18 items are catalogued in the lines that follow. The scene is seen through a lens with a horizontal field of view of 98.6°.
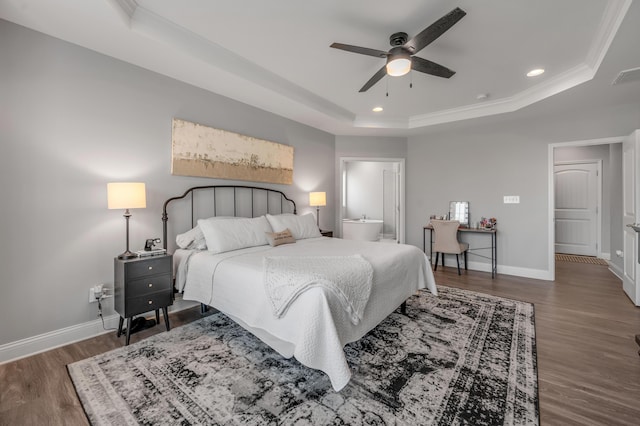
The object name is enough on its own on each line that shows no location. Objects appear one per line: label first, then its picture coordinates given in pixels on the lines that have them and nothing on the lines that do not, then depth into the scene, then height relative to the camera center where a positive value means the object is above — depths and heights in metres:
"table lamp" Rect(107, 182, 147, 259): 2.28 +0.14
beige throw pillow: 3.14 -0.29
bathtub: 6.88 -0.43
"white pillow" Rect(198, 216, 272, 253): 2.75 -0.21
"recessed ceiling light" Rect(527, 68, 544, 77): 3.06 +1.60
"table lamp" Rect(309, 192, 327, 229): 4.52 +0.24
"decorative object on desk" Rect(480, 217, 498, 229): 4.66 -0.16
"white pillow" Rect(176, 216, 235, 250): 2.87 -0.29
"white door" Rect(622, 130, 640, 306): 3.17 +0.00
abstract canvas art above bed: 3.06 +0.74
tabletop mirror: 4.99 +0.04
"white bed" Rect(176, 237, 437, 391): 1.61 -0.64
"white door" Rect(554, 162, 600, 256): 5.80 +0.12
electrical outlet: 2.45 -0.71
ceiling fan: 1.96 +1.31
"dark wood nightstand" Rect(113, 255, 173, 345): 2.27 -0.63
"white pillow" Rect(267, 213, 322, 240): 3.52 -0.15
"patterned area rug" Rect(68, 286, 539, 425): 1.52 -1.10
